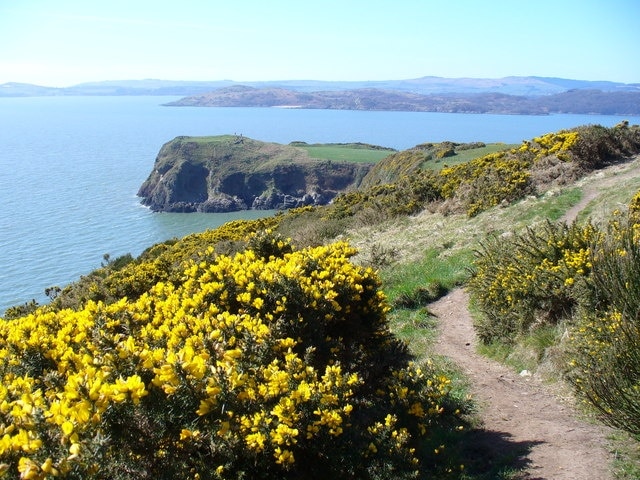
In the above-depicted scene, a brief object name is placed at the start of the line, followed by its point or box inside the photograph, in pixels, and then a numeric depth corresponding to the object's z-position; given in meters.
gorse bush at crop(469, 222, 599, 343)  7.14
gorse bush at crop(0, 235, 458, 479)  2.87
